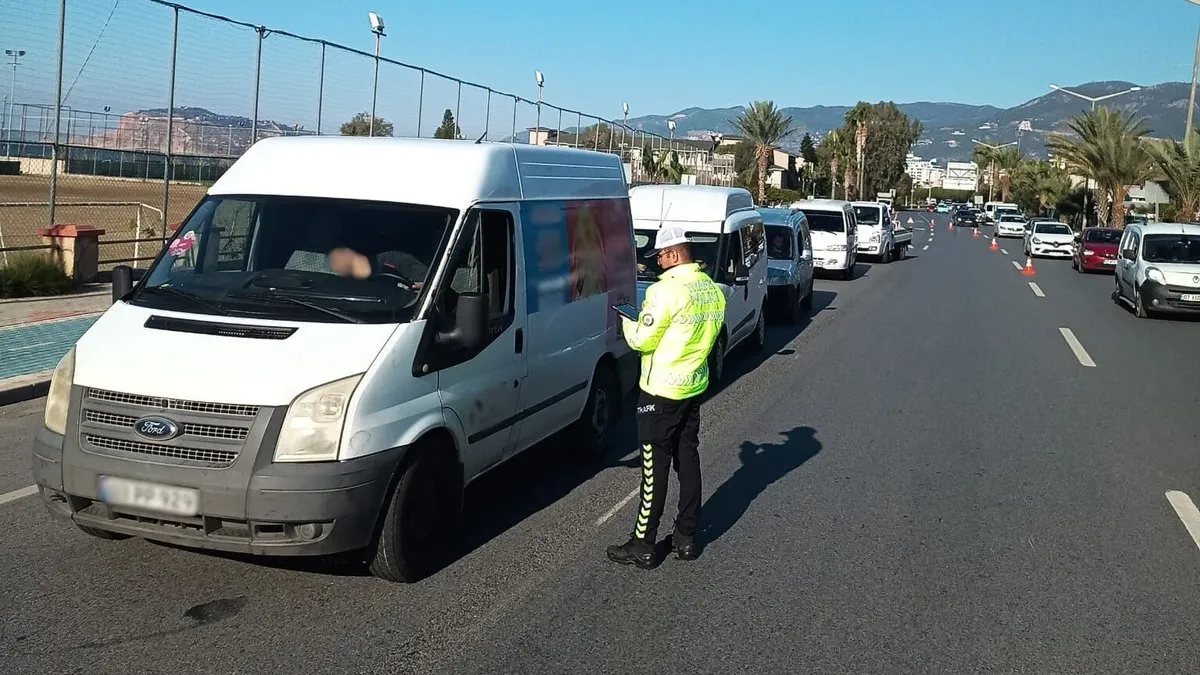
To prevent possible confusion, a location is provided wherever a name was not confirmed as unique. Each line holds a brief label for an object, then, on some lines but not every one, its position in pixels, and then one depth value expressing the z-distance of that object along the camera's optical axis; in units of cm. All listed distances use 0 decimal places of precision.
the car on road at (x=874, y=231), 3412
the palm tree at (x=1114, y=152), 4753
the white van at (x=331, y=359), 484
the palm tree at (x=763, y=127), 6206
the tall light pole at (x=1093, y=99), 5083
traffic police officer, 581
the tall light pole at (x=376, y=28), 1755
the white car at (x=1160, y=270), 1923
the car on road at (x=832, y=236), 2656
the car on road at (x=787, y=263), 1727
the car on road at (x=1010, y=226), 6006
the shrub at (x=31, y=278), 1443
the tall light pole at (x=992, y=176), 12012
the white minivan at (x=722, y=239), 1226
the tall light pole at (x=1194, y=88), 3731
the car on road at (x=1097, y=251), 3278
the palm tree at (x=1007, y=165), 11447
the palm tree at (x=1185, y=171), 3816
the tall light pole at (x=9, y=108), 1284
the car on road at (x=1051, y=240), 4056
